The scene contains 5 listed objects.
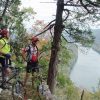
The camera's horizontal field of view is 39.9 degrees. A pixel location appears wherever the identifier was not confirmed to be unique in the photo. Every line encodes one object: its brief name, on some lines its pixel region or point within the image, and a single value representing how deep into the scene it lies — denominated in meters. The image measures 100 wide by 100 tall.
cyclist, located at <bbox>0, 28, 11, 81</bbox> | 3.67
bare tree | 5.36
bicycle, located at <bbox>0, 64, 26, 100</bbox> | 3.77
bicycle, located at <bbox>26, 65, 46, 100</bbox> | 4.21
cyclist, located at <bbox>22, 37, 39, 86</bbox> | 3.99
